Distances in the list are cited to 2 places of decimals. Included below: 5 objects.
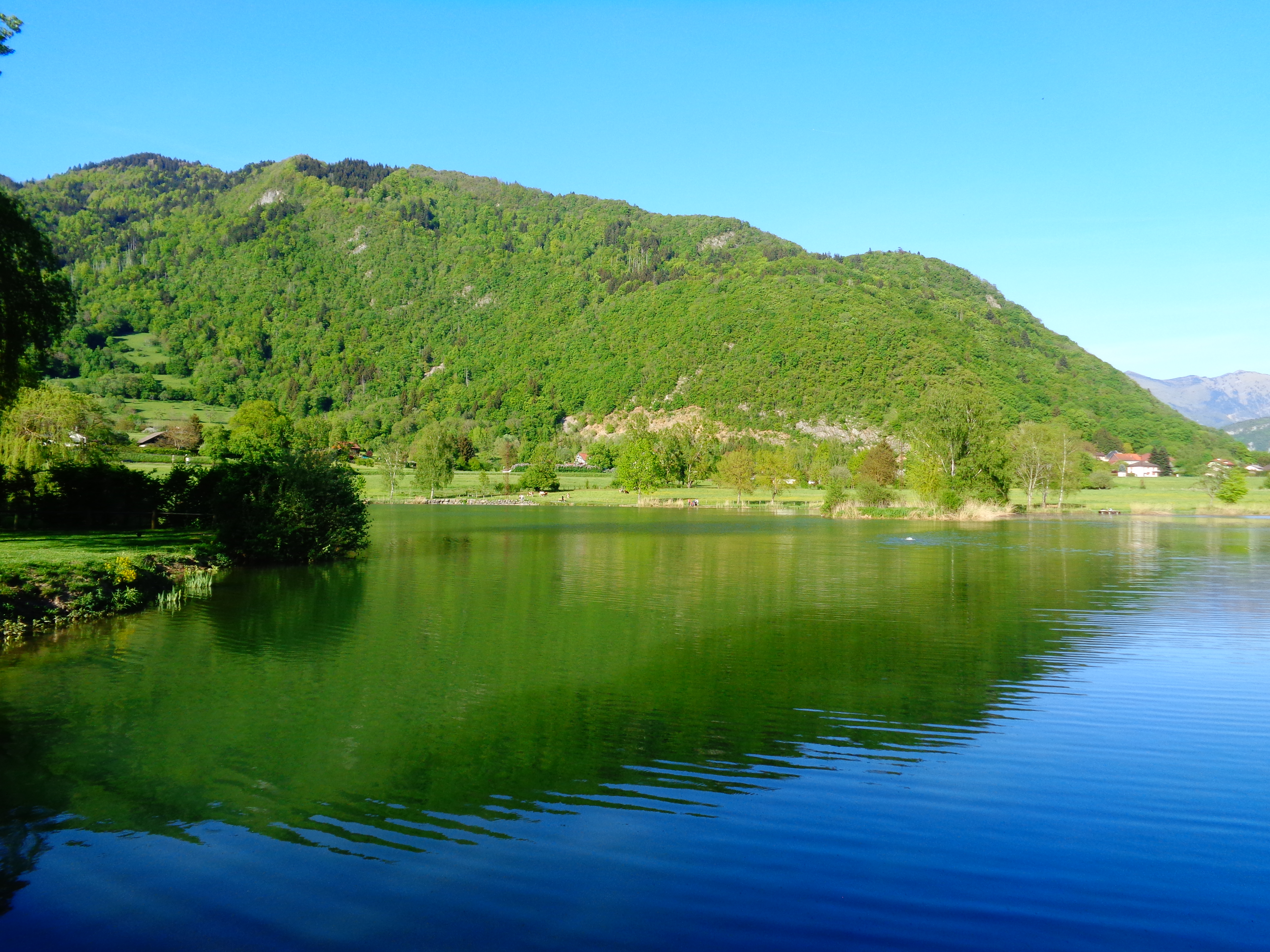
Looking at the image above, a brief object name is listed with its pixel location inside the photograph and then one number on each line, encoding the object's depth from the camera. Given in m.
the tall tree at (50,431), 37.25
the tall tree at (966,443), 74.06
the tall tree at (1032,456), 86.94
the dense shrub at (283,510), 33.81
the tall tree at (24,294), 22.78
